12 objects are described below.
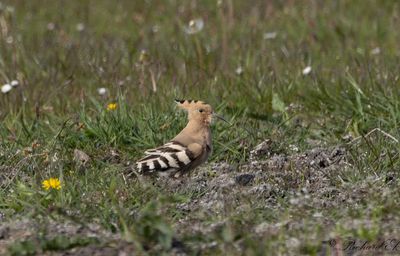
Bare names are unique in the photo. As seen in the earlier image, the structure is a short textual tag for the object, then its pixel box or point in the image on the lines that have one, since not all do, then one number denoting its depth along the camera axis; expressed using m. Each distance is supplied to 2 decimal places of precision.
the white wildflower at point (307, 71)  15.51
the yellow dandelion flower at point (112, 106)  13.32
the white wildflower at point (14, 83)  15.48
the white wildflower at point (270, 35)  19.27
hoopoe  10.99
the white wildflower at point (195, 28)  18.70
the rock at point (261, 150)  12.48
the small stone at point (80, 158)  11.99
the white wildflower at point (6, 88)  15.33
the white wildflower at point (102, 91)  15.06
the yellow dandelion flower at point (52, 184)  10.13
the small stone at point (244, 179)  11.23
